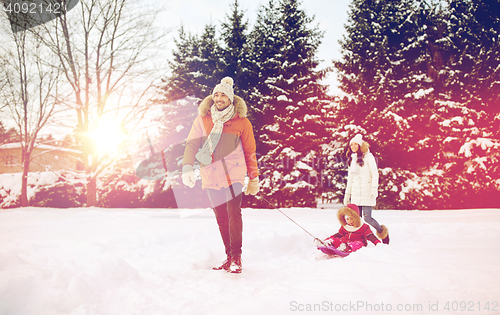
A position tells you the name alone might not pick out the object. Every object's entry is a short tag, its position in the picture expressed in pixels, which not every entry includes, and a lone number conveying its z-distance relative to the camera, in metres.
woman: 4.33
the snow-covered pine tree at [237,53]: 12.48
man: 3.06
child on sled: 3.97
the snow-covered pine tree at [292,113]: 11.20
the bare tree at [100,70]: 10.02
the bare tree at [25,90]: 10.48
